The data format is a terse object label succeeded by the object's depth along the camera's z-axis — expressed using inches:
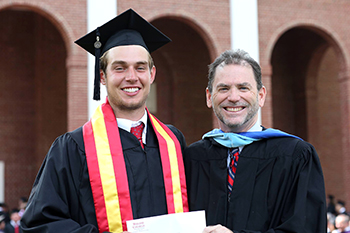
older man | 100.7
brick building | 425.1
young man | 100.6
